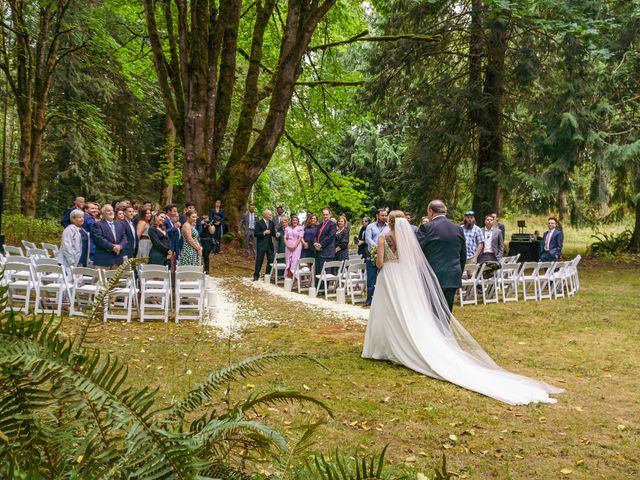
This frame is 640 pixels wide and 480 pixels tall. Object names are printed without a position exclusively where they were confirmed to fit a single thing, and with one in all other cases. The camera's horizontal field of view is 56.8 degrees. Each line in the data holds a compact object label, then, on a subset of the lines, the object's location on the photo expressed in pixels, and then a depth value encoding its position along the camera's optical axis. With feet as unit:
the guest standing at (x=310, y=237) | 50.88
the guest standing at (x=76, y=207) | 41.49
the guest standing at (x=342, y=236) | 50.42
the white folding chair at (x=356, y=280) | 44.16
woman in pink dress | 51.24
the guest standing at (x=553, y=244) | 50.62
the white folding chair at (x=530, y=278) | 46.75
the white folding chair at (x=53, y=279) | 31.37
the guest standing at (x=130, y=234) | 38.52
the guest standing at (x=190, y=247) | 39.75
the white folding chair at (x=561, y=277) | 48.55
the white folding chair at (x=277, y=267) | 52.39
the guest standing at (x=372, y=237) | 42.01
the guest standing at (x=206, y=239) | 55.11
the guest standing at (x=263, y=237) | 51.80
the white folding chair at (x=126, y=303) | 31.68
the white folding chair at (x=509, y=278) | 46.37
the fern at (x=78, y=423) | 4.91
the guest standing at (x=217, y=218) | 60.70
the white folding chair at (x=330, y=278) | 45.03
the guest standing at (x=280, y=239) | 60.53
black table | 66.44
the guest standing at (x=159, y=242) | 38.45
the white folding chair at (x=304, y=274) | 49.11
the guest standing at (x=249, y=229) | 67.51
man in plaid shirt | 46.92
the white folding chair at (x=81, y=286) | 31.34
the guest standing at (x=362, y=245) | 47.19
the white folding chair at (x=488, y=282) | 44.88
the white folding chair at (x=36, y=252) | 39.32
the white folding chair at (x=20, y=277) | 31.12
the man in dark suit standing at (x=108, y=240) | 36.27
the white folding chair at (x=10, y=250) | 40.78
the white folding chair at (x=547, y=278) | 47.54
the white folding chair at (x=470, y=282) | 44.11
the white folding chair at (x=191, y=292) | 33.71
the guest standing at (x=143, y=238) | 40.78
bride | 23.54
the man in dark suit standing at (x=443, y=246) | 27.50
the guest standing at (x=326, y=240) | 48.78
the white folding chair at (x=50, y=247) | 40.28
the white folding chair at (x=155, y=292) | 33.22
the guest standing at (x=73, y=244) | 34.79
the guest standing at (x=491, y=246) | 47.85
